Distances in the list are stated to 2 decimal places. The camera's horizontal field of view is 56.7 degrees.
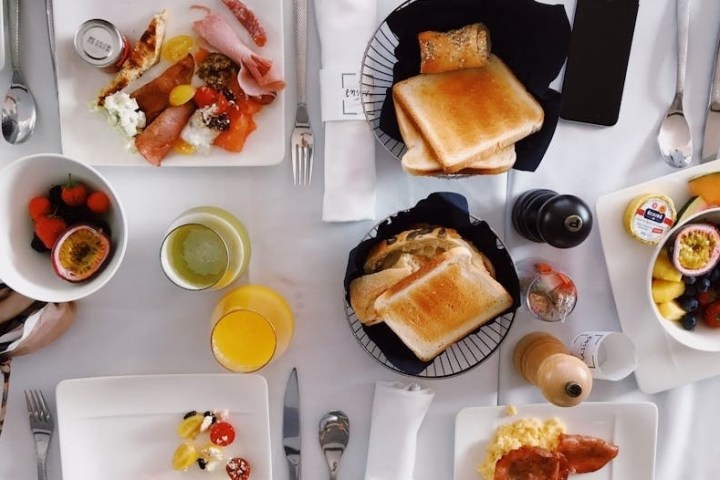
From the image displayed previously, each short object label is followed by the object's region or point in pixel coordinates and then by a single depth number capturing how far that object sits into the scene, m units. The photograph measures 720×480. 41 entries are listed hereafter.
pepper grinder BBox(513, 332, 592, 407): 1.00
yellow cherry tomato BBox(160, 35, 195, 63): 1.03
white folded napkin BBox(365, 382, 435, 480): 1.11
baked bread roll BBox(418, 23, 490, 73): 1.00
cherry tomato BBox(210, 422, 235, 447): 1.10
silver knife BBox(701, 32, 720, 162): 1.15
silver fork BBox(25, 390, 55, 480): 1.09
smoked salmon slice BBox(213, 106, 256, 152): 1.02
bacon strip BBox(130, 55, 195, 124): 1.03
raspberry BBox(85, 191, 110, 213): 0.95
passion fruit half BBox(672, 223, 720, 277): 1.09
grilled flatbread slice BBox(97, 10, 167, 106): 1.01
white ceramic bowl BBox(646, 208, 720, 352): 1.08
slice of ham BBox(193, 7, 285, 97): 1.01
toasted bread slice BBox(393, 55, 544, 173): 1.02
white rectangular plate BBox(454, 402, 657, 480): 1.15
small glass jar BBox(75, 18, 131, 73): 0.99
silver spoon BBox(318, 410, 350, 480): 1.13
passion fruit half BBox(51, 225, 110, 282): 0.94
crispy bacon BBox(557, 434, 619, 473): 1.16
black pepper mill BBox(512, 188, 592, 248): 0.98
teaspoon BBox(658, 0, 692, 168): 1.13
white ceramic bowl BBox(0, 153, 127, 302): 0.92
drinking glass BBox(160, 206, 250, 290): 1.00
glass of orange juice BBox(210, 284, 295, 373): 0.99
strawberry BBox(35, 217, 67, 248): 0.94
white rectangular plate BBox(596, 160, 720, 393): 1.14
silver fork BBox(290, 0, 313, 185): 1.07
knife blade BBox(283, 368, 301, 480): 1.13
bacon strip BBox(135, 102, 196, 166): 1.01
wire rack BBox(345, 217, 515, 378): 1.07
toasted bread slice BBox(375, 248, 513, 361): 1.01
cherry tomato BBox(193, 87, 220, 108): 1.03
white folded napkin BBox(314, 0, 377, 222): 1.05
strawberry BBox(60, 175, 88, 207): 0.94
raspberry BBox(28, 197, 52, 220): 0.95
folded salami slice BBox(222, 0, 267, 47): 1.02
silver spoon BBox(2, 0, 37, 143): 1.03
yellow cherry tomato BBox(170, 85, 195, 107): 1.02
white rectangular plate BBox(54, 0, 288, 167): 1.02
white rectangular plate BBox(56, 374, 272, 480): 1.09
